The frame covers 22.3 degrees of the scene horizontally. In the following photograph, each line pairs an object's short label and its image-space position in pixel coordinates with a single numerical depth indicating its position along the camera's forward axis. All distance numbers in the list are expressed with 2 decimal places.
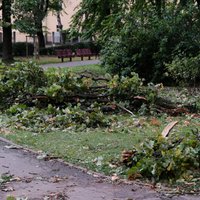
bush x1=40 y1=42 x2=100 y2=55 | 42.53
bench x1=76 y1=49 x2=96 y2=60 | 37.47
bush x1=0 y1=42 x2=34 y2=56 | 42.03
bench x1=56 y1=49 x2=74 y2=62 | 35.16
